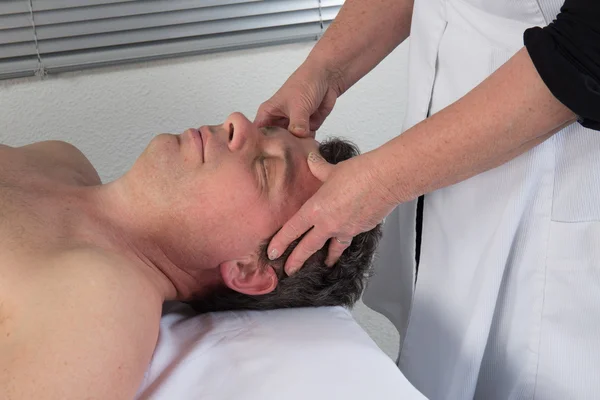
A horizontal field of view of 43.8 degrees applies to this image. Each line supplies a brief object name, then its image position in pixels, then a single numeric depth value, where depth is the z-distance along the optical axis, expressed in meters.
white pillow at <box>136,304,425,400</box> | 1.28
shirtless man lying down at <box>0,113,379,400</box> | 1.22
